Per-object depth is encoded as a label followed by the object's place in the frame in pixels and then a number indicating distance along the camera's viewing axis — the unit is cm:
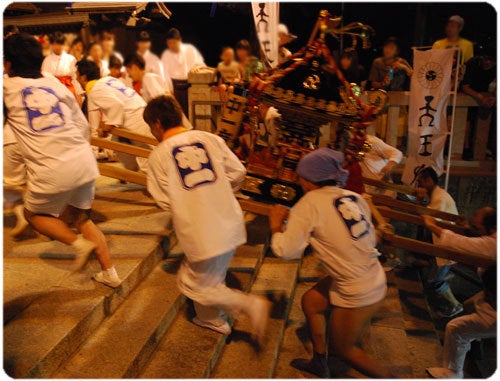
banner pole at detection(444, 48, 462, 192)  721
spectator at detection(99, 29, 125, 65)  949
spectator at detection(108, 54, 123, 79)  724
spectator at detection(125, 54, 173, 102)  706
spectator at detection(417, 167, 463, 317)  595
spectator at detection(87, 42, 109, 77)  883
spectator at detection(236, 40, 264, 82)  540
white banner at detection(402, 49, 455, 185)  718
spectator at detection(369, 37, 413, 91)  842
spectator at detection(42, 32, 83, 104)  813
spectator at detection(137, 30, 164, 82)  889
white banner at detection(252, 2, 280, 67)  561
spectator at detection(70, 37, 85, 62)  948
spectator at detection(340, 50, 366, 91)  817
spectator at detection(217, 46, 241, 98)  829
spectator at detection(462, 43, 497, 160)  795
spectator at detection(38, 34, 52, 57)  941
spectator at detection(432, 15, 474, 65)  837
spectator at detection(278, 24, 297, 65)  632
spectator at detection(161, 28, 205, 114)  892
